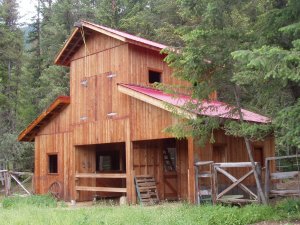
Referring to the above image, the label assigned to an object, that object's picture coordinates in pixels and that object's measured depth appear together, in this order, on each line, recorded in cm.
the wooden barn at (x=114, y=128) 1717
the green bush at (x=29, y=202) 1783
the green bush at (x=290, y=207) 1139
